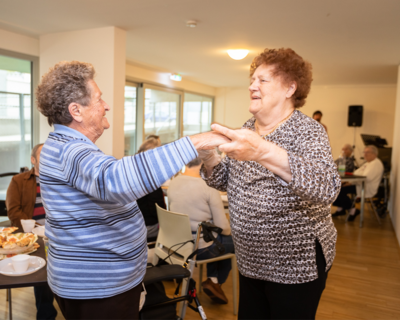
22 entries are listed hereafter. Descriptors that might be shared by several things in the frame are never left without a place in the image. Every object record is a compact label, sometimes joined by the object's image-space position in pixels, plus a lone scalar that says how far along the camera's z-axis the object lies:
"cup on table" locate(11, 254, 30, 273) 1.56
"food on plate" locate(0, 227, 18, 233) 1.98
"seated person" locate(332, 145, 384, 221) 5.66
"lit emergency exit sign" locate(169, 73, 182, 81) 7.60
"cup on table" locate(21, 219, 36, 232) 2.09
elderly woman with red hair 1.16
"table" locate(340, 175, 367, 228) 5.36
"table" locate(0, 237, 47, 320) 1.46
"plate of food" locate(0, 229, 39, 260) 1.78
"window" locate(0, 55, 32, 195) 4.54
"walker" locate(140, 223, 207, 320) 1.88
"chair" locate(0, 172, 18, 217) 3.61
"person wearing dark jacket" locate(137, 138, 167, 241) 2.92
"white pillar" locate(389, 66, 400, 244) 5.14
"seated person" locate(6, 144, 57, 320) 2.68
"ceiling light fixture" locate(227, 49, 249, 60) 4.95
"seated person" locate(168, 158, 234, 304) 2.68
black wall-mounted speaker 8.84
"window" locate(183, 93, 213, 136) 9.56
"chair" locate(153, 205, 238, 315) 2.47
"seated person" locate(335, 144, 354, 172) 6.59
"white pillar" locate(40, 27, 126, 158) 4.05
